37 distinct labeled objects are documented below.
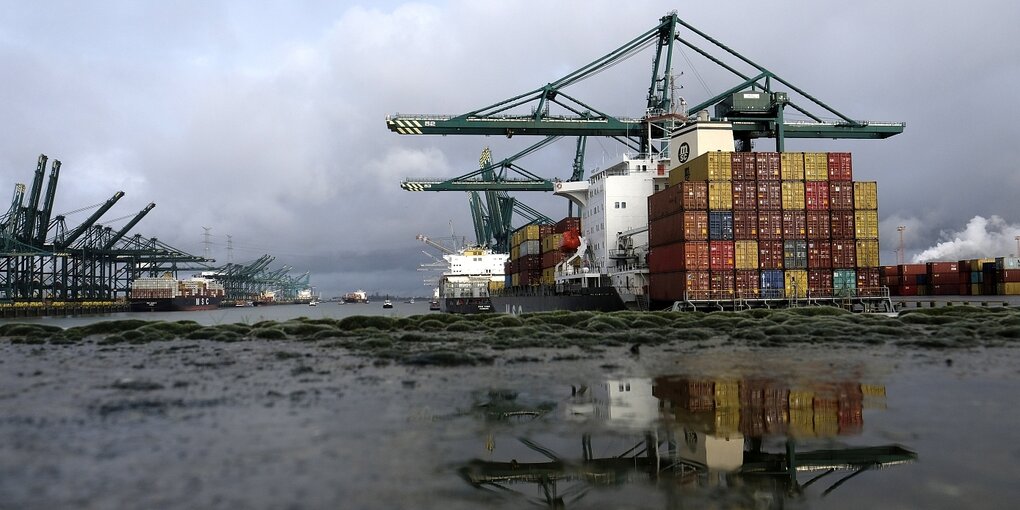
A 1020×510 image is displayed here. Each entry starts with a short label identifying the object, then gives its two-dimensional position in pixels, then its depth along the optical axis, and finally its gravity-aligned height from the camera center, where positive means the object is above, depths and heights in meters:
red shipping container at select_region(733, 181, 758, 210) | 44.25 +5.25
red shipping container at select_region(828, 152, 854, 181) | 45.59 +7.49
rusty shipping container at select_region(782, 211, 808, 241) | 44.38 +3.10
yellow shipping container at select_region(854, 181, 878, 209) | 45.66 +5.36
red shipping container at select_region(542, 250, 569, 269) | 70.12 +1.80
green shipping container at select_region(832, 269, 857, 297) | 44.19 -0.82
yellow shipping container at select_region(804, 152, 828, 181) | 45.44 +7.48
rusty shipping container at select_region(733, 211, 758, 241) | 43.88 +3.12
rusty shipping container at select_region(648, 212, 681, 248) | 43.44 +3.04
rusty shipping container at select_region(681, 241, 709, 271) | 42.19 +1.04
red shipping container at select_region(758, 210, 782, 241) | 44.03 +3.10
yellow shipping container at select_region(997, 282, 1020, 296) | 81.50 -2.86
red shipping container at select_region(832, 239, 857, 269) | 44.66 +1.09
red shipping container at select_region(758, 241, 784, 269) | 43.78 +1.07
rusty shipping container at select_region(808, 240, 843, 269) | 44.38 +1.04
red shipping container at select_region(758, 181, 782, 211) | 44.47 +5.18
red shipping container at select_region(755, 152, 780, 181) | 44.97 +7.47
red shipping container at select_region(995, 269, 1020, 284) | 82.06 -1.19
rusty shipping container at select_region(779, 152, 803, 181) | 45.16 +7.47
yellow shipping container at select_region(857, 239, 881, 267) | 45.25 +1.11
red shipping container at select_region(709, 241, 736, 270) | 42.88 +1.10
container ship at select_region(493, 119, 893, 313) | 42.91 +2.46
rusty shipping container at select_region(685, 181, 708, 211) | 43.06 +5.18
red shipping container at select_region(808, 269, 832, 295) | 44.06 -0.72
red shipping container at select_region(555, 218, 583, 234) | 69.38 +5.44
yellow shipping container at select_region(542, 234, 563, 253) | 70.78 +3.68
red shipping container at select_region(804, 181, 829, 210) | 44.94 +5.26
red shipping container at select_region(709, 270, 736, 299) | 42.56 -0.92
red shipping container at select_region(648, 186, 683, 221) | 44.25 +5.13
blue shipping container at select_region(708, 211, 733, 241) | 43.22 +3.03
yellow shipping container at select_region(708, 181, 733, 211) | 43.50 +5.16
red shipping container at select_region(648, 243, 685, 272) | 43.22 +0.97
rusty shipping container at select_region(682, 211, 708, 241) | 42.59 +3.08
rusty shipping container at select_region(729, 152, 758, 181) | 44.72 +7.36
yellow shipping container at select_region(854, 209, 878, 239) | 45.41 +3.25
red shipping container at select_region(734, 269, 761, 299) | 43.34 -0.86
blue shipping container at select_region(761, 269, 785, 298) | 43.53 -0.94
